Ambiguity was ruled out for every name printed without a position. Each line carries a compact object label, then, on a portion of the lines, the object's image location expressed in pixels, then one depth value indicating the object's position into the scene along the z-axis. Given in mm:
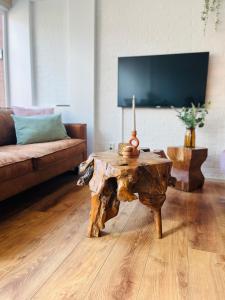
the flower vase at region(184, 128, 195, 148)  2543
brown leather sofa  1746
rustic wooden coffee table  1510
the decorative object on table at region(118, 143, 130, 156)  1752
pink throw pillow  2818
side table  2443
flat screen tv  2764
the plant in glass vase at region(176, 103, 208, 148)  2510
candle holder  1678
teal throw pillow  2506
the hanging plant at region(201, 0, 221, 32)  2617
